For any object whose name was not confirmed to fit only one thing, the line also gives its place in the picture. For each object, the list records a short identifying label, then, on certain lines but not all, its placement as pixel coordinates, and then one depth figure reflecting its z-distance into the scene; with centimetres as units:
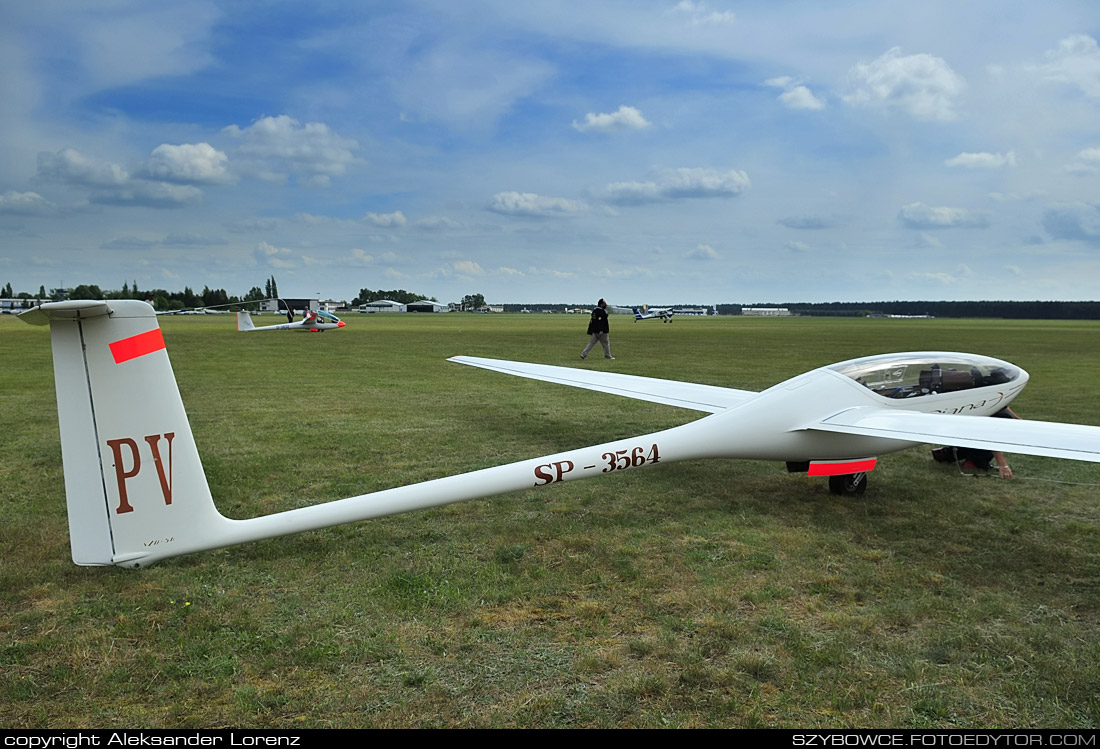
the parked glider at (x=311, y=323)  4231
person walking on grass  2324
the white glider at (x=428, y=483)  384
